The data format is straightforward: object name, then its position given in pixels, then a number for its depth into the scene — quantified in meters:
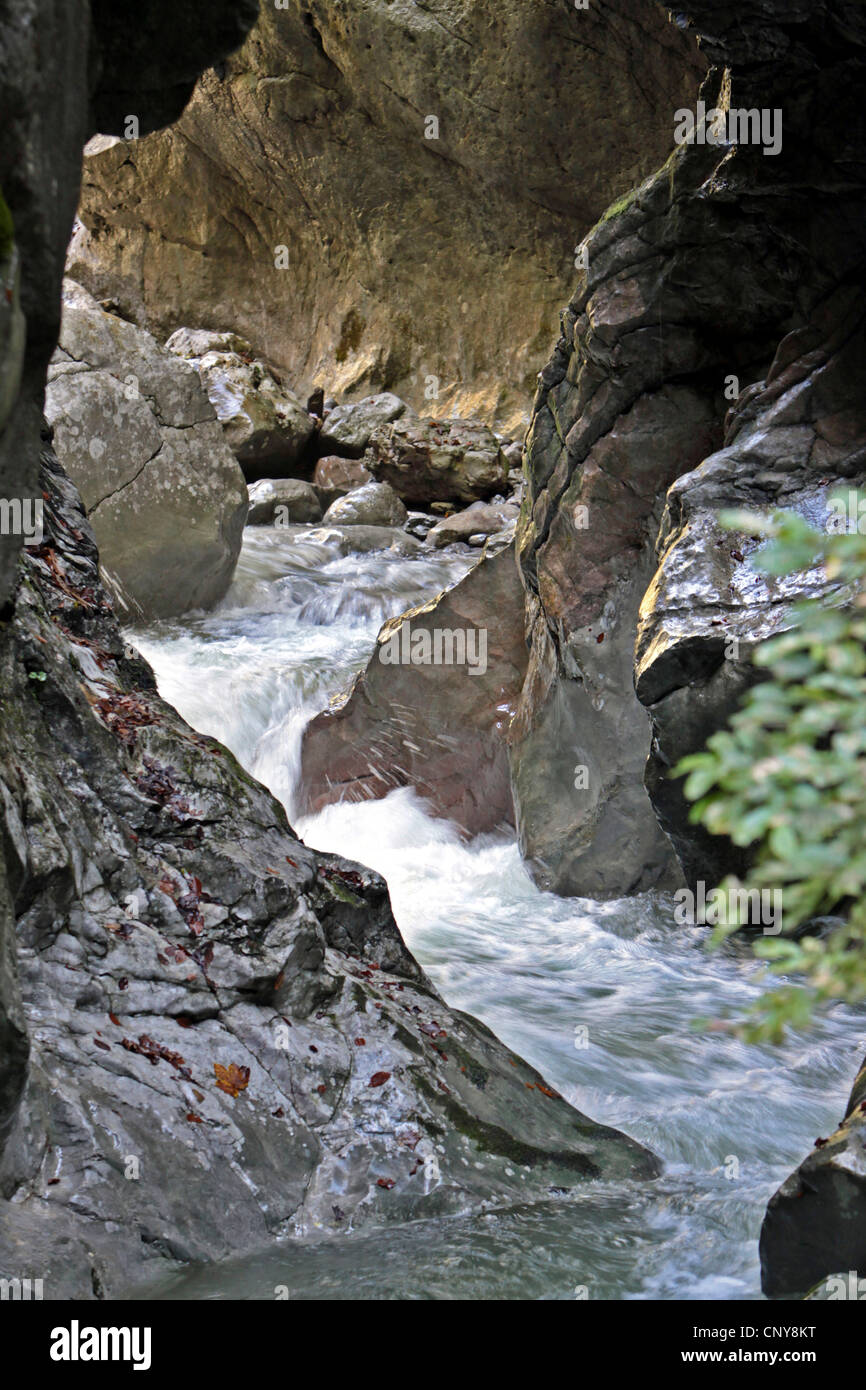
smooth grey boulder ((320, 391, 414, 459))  19.77
